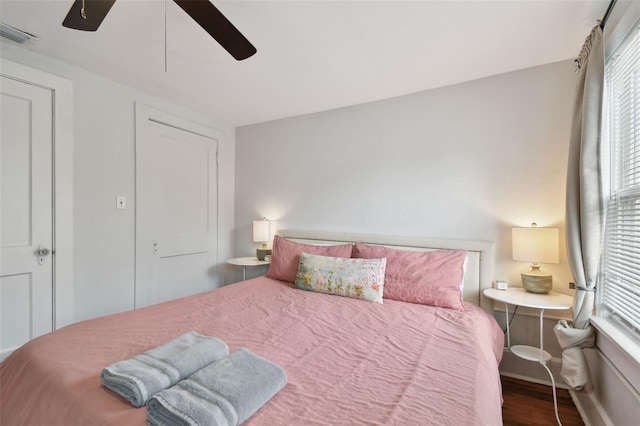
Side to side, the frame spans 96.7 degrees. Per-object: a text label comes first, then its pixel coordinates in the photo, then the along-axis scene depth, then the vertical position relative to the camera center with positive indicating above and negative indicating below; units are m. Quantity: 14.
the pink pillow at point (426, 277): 1.99 -0.48
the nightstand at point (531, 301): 1.77 -0.58
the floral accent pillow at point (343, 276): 2.11 -0.51
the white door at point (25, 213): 1.95 -0.03
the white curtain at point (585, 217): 1.59 -0.03
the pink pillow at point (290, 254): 2.56 -0.39
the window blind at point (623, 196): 1.41 +0.09
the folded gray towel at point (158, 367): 0.90 -0.56
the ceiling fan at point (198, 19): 1.19 +0.86
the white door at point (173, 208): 2.71 +0.03
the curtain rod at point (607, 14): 1.49 +1.09
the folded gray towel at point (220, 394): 0.78 -0.56
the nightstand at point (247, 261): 3.08 -0.57
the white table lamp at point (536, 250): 1.91 -0.26
